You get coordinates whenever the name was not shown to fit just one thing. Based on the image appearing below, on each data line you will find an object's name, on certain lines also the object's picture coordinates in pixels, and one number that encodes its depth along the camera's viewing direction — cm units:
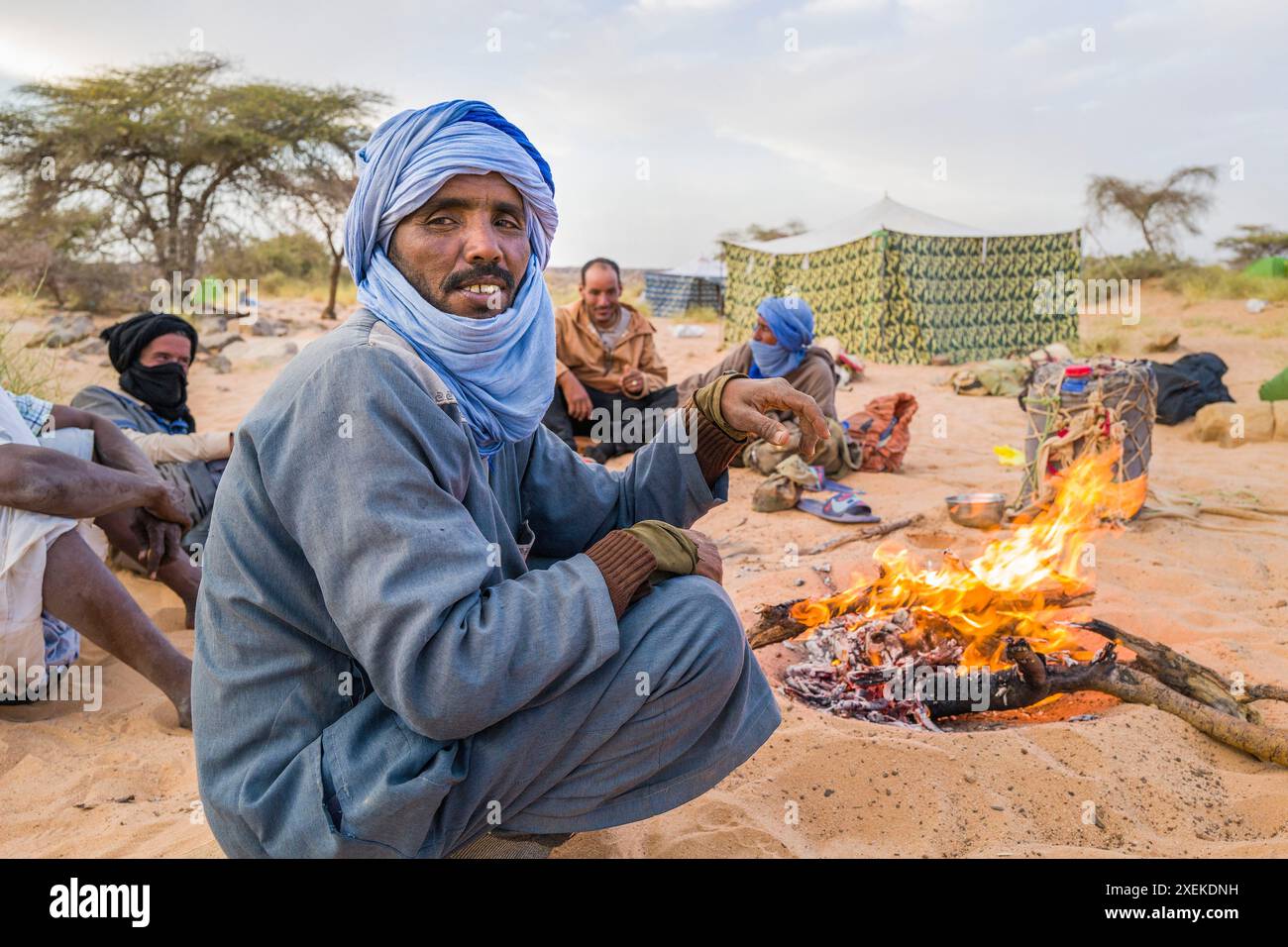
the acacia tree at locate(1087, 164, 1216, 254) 2439
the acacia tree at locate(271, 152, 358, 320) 1786
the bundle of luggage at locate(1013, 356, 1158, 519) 506
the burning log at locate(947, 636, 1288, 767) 282
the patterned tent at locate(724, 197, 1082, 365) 1435
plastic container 516
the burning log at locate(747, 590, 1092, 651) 326
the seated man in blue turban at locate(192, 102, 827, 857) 151
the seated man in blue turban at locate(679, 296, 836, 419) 691
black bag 862
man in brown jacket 740
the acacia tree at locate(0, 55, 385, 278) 1606
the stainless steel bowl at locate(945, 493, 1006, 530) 521
